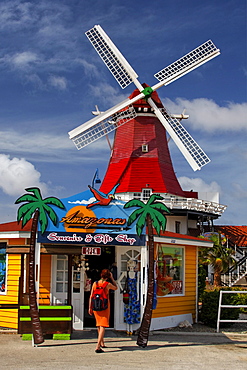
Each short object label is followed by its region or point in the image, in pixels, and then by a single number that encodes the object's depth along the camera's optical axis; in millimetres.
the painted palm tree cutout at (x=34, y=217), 11273
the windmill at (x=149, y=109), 29719
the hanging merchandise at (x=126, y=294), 13453
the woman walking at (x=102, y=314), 10359
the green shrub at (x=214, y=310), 15031
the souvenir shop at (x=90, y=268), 12195
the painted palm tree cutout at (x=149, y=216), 11992
